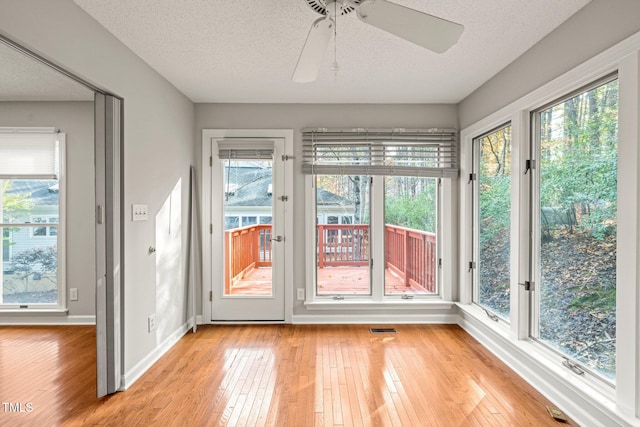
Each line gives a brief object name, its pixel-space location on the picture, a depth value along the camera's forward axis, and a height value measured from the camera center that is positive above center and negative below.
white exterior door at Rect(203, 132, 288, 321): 3.64 +0.01
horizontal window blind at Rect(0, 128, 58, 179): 2.86 +0.53
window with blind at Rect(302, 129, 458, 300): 3.63 +0.06
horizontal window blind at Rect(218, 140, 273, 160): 3.63 +0.69
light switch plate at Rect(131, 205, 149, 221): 2.44 +0.01
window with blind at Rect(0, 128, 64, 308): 2.91 -0.05
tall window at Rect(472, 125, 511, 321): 2.88 -0.06
